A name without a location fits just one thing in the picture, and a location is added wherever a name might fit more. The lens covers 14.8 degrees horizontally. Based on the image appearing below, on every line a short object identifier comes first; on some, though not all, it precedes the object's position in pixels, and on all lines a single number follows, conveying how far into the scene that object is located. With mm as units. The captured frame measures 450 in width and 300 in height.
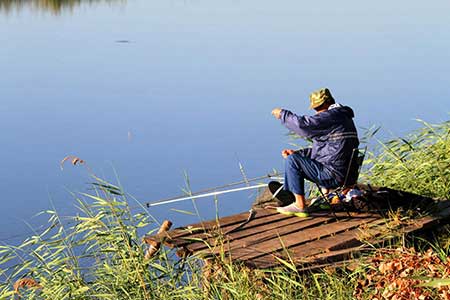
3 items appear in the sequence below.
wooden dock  9684
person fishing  11368
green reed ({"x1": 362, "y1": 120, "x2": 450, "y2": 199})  13468
